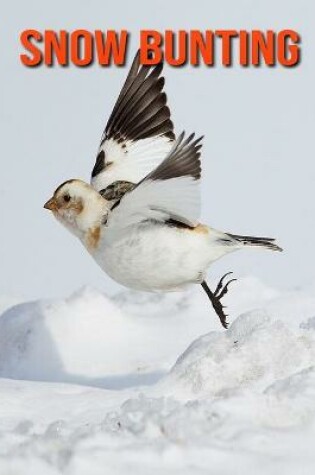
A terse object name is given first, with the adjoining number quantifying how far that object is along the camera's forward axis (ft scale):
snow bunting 34.32
